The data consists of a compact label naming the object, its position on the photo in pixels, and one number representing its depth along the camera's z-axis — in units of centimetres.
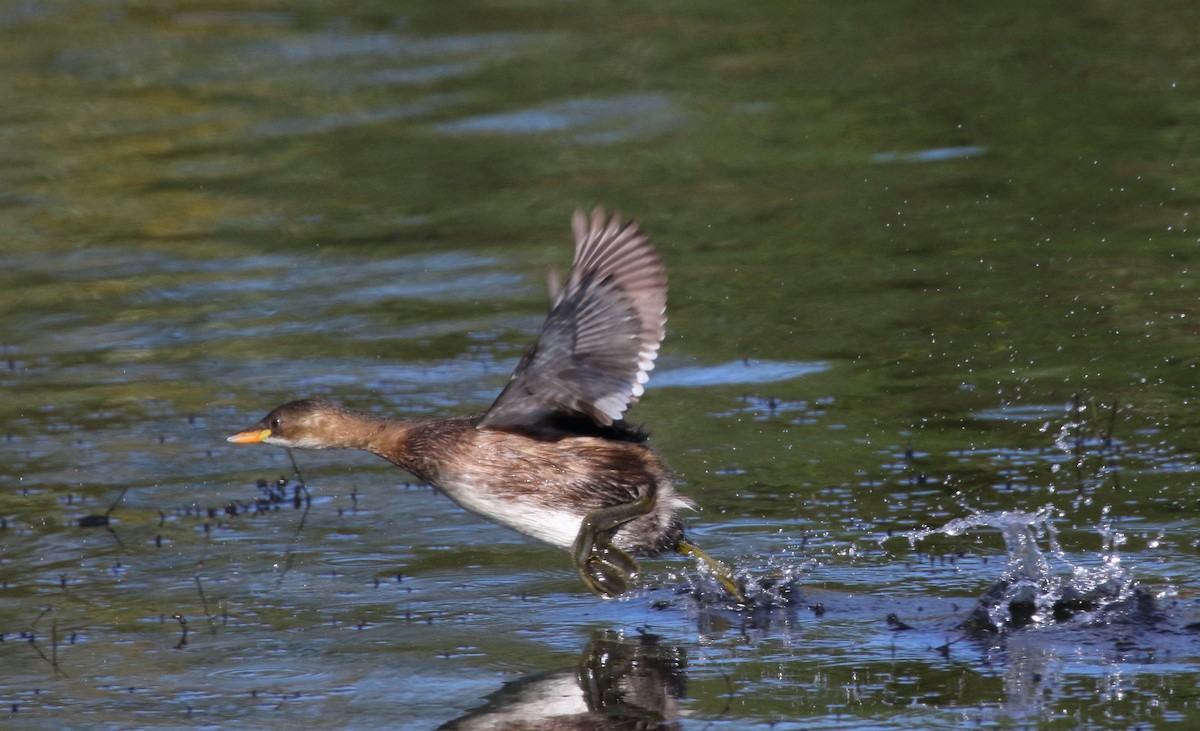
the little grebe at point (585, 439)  1255
